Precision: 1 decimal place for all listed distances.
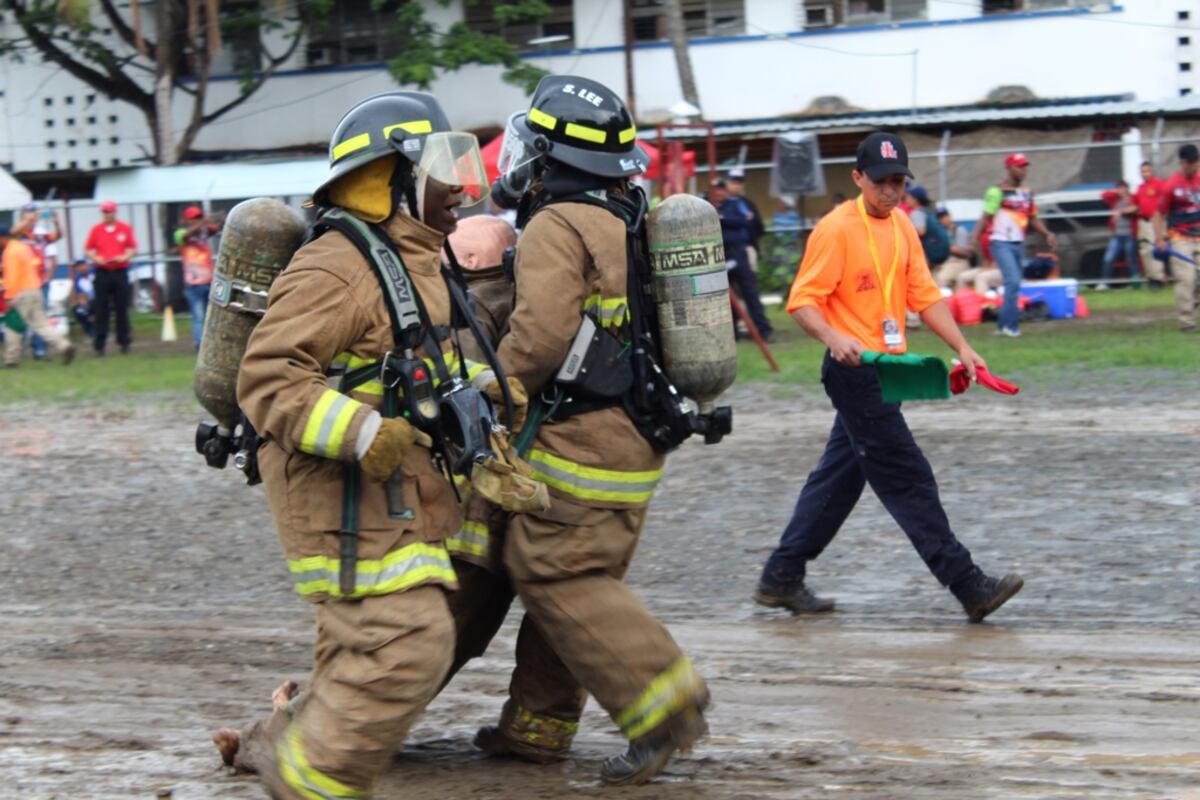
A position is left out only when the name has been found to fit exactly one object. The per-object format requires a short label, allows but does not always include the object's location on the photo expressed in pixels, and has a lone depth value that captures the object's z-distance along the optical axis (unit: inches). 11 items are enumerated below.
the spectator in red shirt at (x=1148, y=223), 792.9
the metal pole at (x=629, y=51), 1079.0
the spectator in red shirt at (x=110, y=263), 772.6
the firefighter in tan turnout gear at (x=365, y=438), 155.6
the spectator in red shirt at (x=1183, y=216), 622.8
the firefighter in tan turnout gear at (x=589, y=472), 181.8
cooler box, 751.7
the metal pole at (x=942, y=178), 950.4
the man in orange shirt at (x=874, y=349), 251.6
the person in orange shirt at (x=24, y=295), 737.6
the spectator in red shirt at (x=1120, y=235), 872.9
